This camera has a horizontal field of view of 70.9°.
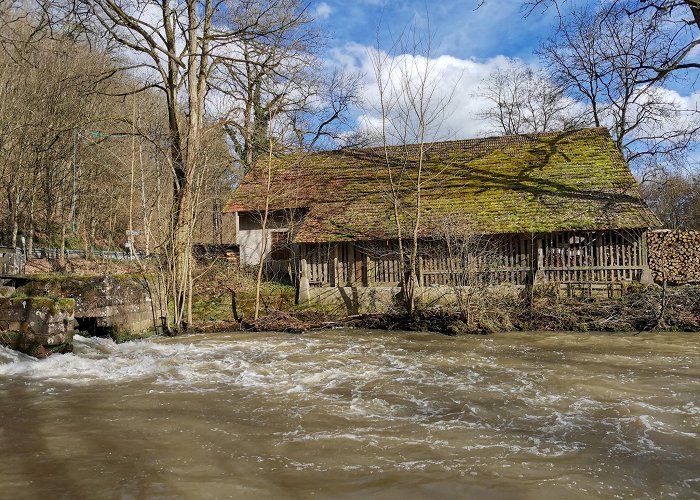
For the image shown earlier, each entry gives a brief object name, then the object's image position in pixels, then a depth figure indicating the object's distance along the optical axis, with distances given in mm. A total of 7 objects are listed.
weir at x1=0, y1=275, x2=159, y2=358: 9078
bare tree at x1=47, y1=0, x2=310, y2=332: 13172
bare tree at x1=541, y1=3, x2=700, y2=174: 14562
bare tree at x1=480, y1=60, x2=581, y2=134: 32500
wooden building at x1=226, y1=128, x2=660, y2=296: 14336
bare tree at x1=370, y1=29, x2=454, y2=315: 13852
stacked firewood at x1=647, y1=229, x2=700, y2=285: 16984
